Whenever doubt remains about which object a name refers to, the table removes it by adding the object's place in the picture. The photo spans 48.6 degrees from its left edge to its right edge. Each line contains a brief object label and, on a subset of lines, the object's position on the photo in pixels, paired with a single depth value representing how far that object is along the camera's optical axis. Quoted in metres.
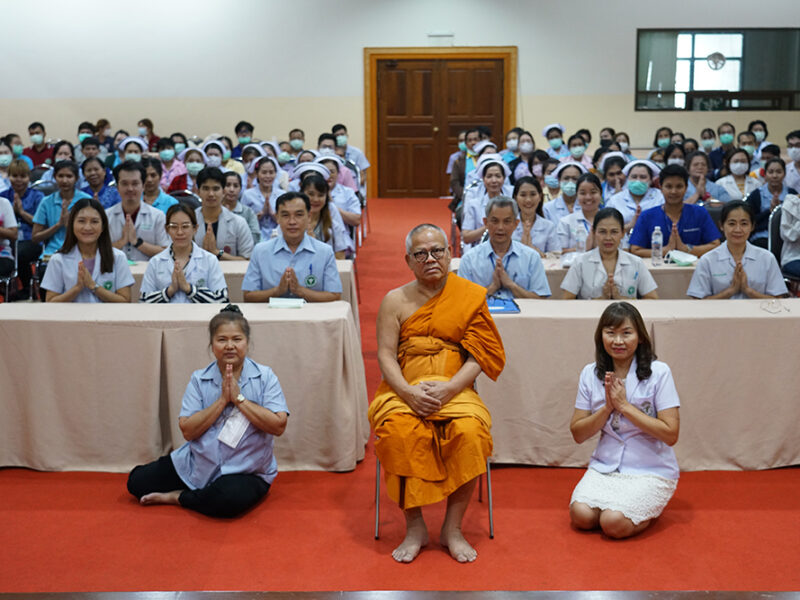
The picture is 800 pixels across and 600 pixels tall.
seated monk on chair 3.03
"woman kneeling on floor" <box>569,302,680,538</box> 3.16
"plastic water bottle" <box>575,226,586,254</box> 5.94
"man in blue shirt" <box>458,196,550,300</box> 4.42
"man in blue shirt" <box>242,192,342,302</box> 4.52
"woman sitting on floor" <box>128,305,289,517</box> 3.37
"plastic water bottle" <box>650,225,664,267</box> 5.24
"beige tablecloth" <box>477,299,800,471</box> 3.74
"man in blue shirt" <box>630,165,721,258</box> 5.54
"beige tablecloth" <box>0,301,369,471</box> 3.79
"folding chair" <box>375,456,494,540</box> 3.19
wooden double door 13.88
